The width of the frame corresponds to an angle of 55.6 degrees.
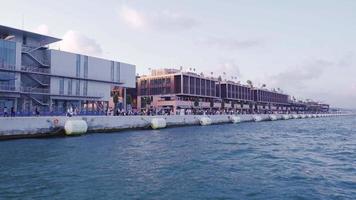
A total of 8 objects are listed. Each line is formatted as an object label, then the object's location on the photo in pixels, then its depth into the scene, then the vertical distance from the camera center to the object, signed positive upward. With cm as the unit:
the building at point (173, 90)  13350 +923
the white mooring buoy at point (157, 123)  7344 -228
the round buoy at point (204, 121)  9544 -233
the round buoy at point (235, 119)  11506 -212
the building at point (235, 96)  16662 +901
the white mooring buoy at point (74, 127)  5156 -228
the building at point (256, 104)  19631 +534
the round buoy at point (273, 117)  15288 -181
